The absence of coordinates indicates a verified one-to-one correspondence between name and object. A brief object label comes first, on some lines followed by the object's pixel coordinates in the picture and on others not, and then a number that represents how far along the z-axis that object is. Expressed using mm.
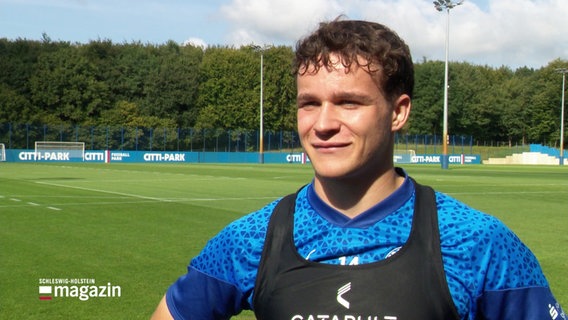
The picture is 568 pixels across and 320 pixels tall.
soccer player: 2020
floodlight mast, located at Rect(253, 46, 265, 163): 65688
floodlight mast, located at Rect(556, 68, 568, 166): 72300
